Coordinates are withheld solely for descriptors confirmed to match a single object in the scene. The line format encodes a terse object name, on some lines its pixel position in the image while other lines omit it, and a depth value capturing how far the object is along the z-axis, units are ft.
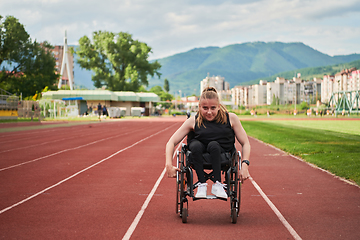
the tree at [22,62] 170.40
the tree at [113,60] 241.55
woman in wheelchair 14.67
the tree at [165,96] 563.89
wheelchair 14.97
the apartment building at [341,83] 453.58
